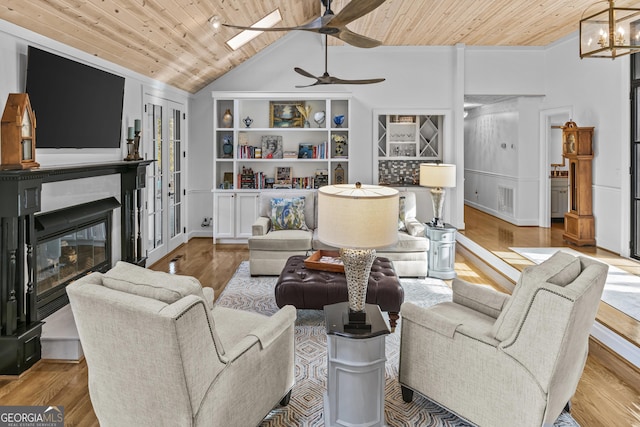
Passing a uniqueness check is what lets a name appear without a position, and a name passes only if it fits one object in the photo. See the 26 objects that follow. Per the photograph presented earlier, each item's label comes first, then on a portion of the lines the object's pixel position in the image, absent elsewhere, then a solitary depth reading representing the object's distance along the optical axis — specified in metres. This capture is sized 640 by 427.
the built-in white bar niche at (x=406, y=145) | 7.66
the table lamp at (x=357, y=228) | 2.05
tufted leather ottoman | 3.56
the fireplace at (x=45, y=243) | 2.88
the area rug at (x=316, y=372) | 2.43
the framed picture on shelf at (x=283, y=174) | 7.58
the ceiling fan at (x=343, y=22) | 2.29
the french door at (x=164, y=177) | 5.86
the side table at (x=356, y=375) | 2.16
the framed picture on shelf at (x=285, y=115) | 7.41
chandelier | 3.23
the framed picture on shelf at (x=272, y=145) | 7.51
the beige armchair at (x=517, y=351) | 1.94
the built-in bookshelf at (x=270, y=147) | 7.20
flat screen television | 3.43
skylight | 5.62
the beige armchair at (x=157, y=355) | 1.73
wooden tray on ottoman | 3.87
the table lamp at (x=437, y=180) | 5.16
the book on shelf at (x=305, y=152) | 7.44
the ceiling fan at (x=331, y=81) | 4.39
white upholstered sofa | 5.17
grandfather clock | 6.09
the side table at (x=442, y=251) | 5.13
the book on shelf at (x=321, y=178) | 7.46
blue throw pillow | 5.68
